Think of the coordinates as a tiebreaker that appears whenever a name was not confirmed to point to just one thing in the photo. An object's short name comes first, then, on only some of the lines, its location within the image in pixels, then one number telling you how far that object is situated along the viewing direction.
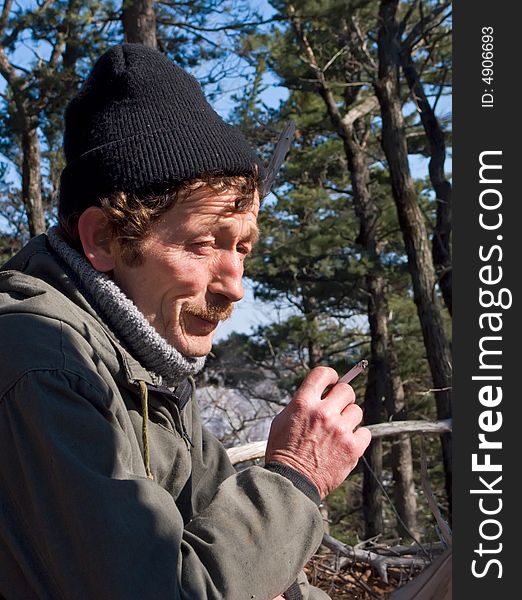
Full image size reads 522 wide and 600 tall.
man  1.25
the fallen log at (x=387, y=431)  3.04
